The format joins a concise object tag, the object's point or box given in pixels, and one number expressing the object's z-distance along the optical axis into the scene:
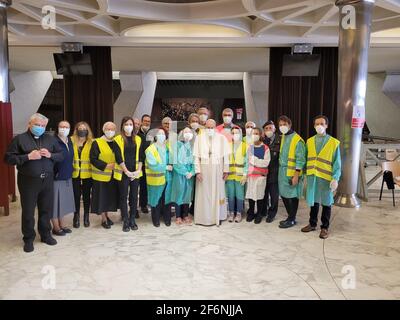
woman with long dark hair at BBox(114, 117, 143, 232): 4.64
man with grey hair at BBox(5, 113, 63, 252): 3.86
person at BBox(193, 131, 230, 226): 4.97
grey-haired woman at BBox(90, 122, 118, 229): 4.65
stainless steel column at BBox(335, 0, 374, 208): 5.73
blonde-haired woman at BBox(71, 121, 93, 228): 4.85
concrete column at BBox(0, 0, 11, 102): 5.70
